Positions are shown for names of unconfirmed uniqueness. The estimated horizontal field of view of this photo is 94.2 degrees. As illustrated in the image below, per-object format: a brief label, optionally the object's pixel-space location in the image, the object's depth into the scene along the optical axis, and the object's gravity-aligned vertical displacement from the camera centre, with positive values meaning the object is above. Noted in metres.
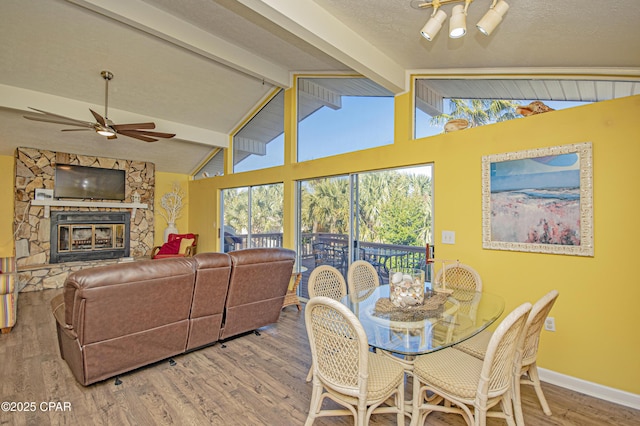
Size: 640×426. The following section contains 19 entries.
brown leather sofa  2.17 -0.78
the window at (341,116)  3.96 +1.49
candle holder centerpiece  2.15 -0.52
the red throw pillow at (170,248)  6.52 -0.73
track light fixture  1.80 +1.25
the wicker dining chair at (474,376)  1.48 -0.91
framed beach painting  2.38 +0.15
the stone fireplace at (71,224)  5.57 -0.19
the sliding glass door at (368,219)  3.53 -0.04
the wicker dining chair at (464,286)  2.11 -0.65
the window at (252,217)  5.38 -0.02
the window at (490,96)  2.61 +1.21
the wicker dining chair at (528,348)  1.71 -0.91
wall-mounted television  5.96 +0.67
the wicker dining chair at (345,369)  1.56 -0.86
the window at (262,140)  5.47 +1.51
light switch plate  3.11 -0.21
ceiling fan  3.77 +1.17
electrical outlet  2.53 -0.91
